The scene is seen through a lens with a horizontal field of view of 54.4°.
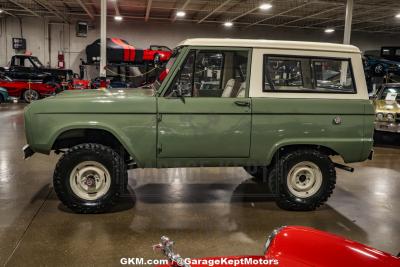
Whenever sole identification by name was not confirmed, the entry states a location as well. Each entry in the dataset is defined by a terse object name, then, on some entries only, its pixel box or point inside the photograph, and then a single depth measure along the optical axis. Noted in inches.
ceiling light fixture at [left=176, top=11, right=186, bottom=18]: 780.9
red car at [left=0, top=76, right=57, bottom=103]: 724.0
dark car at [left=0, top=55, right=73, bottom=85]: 751.1
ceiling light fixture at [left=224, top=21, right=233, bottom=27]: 885.0
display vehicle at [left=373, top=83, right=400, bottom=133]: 366.0
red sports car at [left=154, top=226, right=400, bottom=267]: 77.8
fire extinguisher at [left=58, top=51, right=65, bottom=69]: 884.0
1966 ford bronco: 174.2
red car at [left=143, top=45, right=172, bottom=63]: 776.3
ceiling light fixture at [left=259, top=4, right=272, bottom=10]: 649.8
